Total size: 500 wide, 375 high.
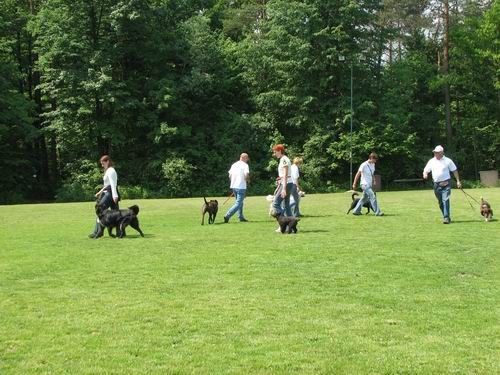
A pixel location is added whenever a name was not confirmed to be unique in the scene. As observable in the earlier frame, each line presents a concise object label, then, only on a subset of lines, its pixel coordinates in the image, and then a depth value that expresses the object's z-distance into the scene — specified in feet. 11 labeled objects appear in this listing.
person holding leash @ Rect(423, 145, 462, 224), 44.62
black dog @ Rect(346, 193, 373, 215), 54.49
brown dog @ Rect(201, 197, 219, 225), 48.19
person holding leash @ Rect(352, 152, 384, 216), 52.19
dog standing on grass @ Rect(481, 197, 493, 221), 46.11
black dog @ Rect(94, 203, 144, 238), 39.09
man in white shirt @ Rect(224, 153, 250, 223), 49.21
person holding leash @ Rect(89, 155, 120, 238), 38.96
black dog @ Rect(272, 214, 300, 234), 40.00
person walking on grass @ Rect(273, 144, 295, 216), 40.65
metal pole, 120.37
